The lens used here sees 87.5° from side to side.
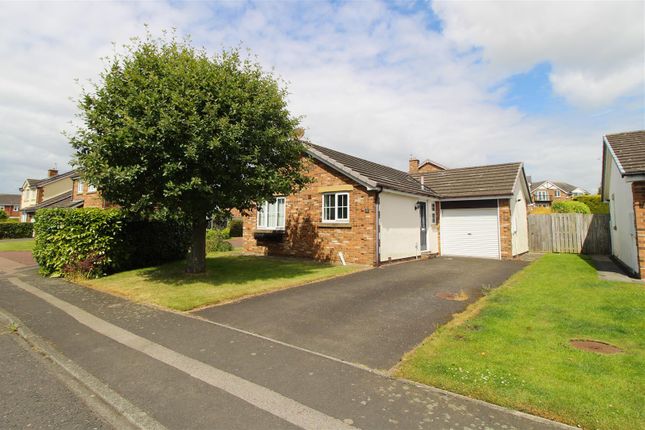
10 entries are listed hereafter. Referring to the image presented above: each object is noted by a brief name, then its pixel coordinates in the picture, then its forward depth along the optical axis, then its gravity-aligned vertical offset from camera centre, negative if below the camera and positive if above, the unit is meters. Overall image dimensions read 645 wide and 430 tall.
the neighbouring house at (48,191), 45.48 +6.12
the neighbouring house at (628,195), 9.93 +1.31
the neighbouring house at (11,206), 67.62 +5.64
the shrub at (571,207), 29.05 +2.36
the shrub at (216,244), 20.02 -0.60
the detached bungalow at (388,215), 13.91 +0.91
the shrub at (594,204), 31.70 +2.95
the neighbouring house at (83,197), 28.90 +3.49
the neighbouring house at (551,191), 74.81 +9.92
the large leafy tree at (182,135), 8.63 +2.64
